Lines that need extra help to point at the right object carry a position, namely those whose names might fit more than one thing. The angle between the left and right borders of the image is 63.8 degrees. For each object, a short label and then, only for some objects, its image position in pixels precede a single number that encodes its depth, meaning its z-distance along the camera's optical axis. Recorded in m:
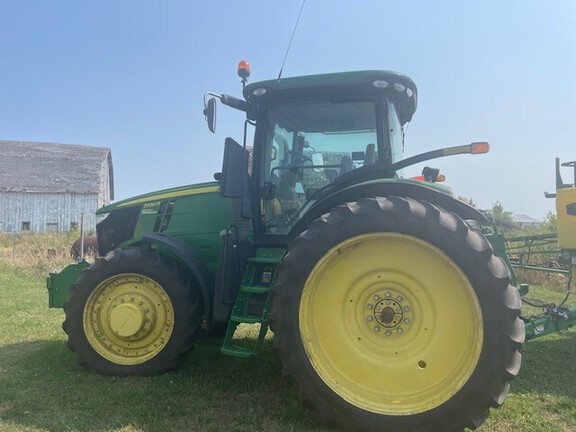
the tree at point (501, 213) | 28.06
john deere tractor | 2.82
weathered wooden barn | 27.72
